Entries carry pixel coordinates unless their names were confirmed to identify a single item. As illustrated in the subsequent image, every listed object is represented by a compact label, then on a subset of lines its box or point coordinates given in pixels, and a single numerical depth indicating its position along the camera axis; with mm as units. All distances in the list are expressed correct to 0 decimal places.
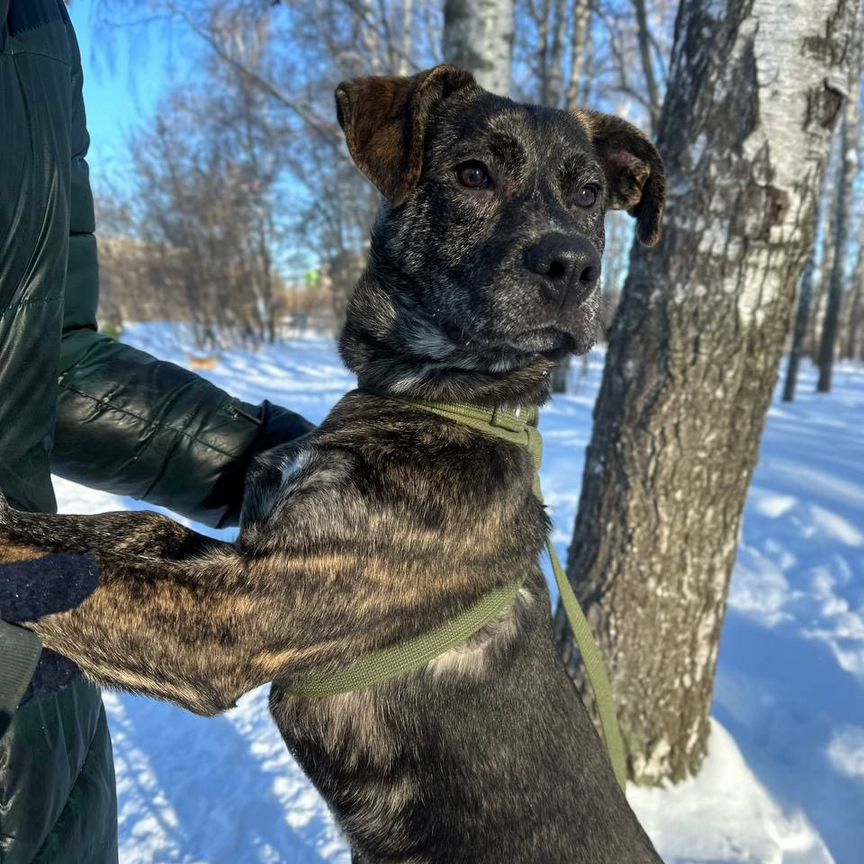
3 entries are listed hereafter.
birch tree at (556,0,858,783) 1207
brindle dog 676
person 625
